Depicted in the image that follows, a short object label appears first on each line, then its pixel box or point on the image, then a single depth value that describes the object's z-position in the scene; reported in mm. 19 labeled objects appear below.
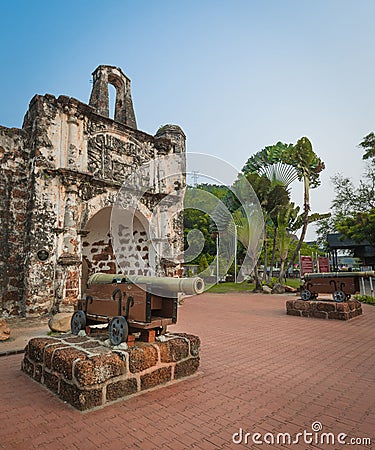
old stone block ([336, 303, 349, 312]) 8663
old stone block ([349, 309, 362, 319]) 8908
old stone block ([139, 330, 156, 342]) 4055
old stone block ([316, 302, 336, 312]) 8836
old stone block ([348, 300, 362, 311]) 9039
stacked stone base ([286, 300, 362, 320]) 8719
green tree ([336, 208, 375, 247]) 17781
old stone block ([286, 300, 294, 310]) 9659
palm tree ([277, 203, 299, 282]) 19797
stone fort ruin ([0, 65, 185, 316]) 7594
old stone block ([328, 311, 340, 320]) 8742
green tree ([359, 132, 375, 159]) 22969
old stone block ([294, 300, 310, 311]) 9318
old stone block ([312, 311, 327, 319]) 8945
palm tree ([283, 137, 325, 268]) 18141
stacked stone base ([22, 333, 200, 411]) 3242
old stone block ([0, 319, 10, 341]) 5875
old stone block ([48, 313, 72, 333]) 6559
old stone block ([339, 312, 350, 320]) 8617
